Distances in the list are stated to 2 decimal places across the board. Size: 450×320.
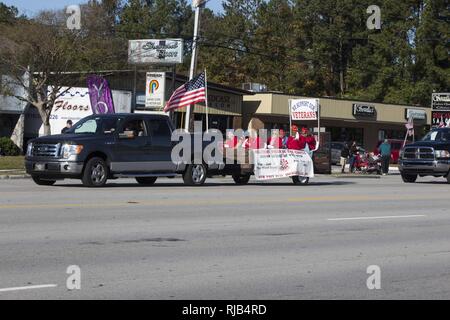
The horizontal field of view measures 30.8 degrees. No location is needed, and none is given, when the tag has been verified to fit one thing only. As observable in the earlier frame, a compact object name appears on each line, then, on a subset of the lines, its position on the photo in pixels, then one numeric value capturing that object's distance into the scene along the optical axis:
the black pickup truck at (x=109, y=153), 20.88
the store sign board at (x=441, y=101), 53.01
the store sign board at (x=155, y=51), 47.75
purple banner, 34.81
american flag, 32.06
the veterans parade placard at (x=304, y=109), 38.81
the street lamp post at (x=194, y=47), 33.28
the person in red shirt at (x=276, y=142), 26.80
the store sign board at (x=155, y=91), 39.28
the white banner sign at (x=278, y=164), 25.41
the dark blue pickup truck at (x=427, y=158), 29.09
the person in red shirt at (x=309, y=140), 27.38
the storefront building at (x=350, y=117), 56.16
